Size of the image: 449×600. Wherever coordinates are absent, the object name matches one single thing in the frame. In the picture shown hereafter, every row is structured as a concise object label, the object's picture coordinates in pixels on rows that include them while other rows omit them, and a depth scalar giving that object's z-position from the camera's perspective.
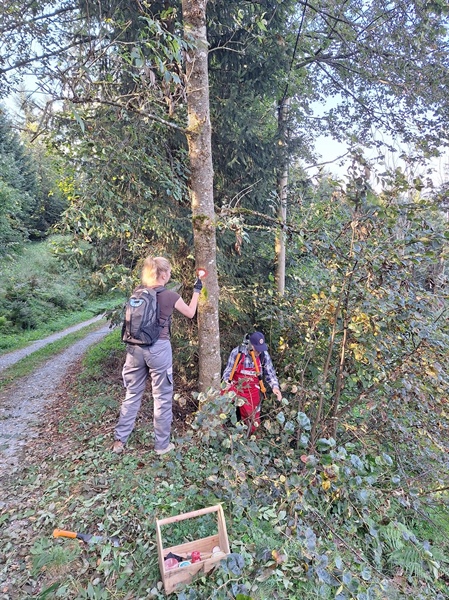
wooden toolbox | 2.19
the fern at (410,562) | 3.03
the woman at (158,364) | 3.57
